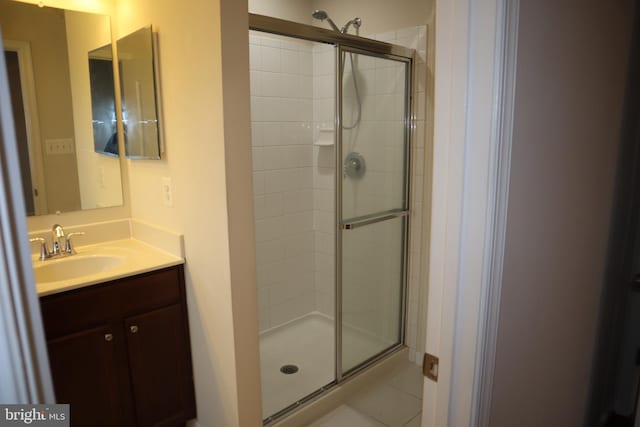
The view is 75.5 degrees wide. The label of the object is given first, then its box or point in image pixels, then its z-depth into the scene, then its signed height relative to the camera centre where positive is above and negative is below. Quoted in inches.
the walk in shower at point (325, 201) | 97.6 -14.8
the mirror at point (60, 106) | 76.0 +8.3
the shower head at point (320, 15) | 98.0 +31.0
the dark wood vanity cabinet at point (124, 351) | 65.9 -34.7
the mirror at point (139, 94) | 76.8 +10.5
